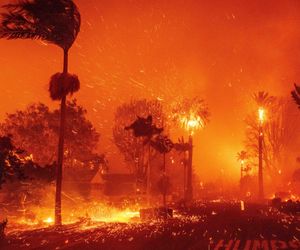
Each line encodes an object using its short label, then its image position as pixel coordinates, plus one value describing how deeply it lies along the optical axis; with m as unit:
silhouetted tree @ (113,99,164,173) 45.49
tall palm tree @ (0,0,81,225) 14.92
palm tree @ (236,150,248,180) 68.93
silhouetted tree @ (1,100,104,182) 34.40
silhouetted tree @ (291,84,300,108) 19.77
